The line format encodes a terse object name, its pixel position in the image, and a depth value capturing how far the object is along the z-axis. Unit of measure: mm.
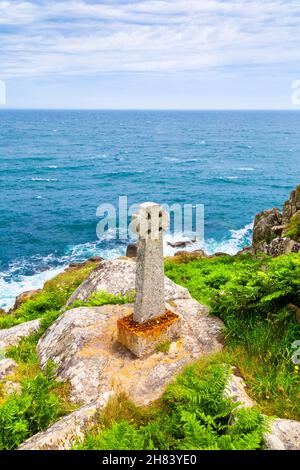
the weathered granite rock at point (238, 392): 7453
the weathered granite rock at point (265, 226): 29361
